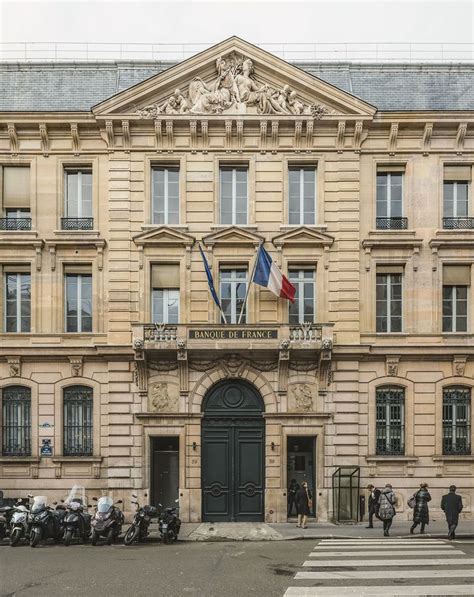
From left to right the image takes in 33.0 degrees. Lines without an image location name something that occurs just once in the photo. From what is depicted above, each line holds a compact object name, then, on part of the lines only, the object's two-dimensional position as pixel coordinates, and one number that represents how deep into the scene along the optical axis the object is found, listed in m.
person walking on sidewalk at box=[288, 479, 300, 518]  26.61
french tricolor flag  25.97
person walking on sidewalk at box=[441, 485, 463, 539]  21.97
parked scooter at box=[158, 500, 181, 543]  21.36
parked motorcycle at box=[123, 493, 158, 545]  20.84
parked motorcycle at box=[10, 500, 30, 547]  20.41
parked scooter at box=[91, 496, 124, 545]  20.81
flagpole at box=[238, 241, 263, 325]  26.33
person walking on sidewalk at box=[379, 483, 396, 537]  22.80
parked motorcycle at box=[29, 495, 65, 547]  20.32
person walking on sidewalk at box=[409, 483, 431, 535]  23.22
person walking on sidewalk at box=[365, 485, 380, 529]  24.29
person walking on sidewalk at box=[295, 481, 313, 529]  24.64
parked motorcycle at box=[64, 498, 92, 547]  20.89
